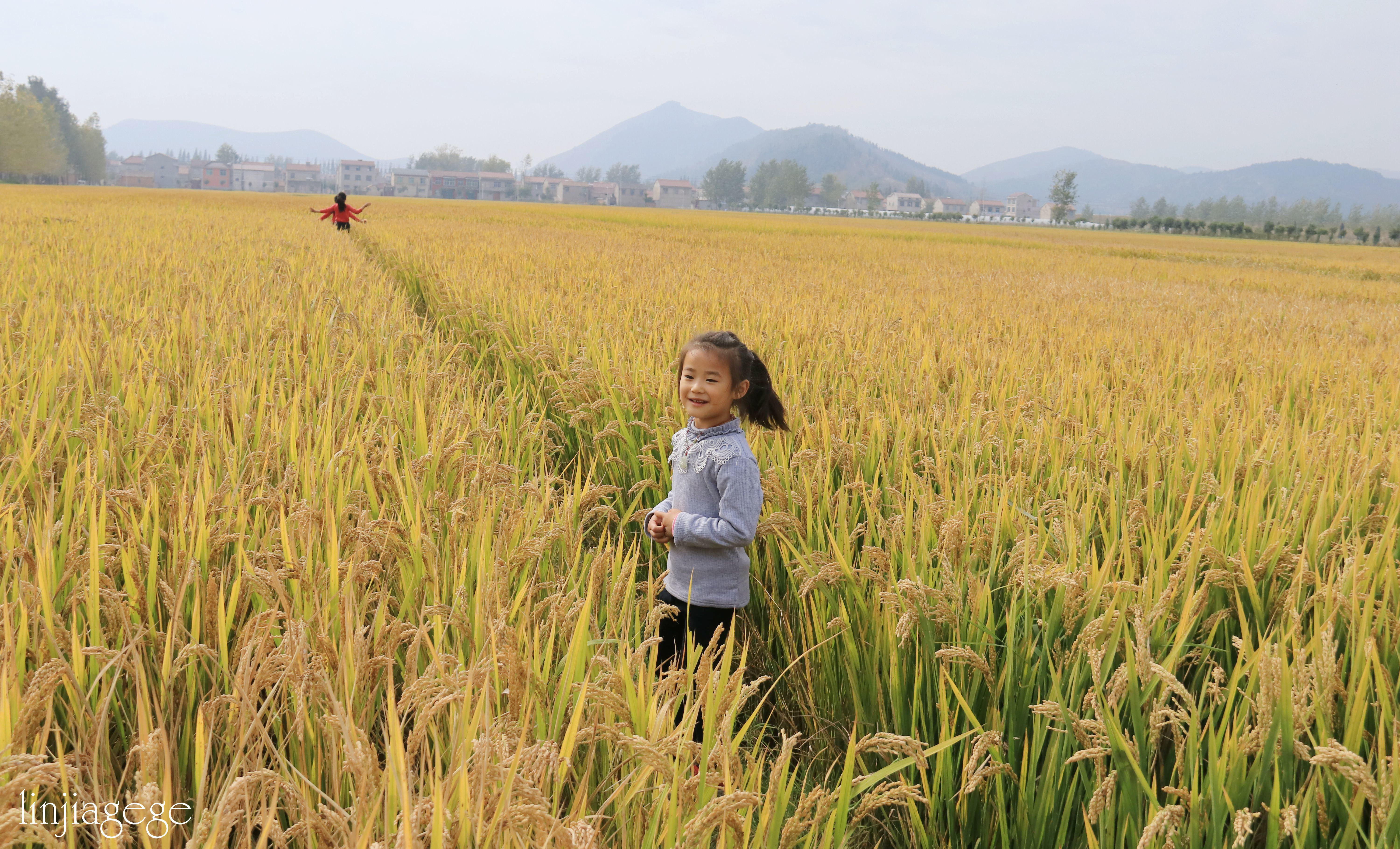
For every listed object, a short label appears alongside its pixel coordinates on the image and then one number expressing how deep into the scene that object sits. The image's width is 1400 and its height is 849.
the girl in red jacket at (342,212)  15.81
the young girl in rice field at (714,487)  2.25
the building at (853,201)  189.50
